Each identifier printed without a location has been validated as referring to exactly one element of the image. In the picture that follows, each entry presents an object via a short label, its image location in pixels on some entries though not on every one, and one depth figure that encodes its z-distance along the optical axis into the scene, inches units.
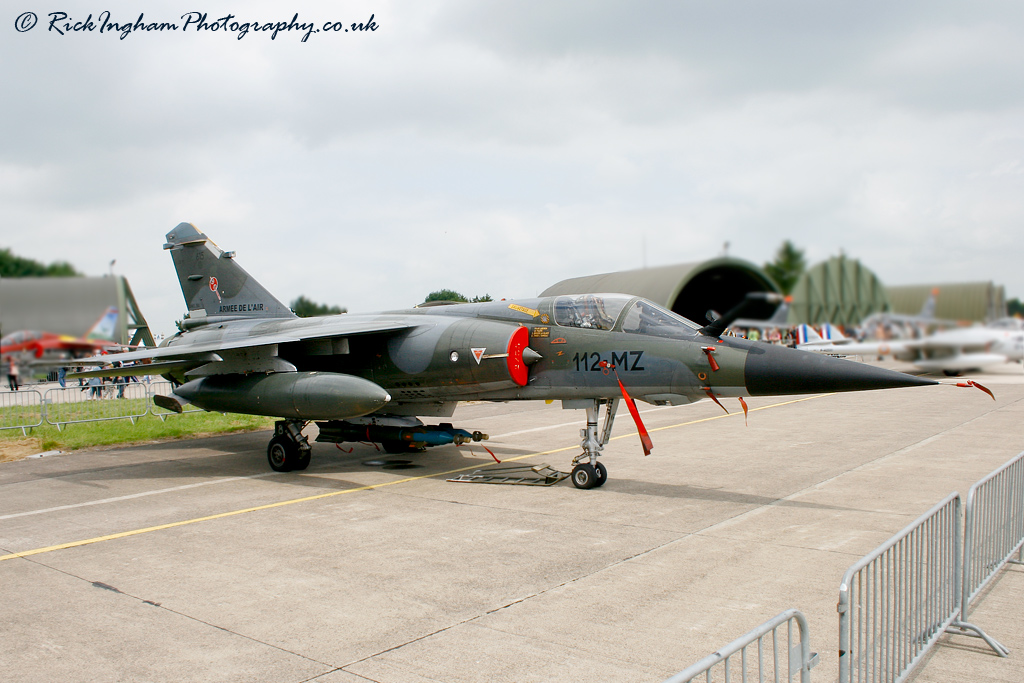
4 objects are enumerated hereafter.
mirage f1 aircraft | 325.7
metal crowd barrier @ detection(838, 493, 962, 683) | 149.9
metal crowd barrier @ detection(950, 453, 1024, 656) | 188.7
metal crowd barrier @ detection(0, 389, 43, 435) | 590.9
